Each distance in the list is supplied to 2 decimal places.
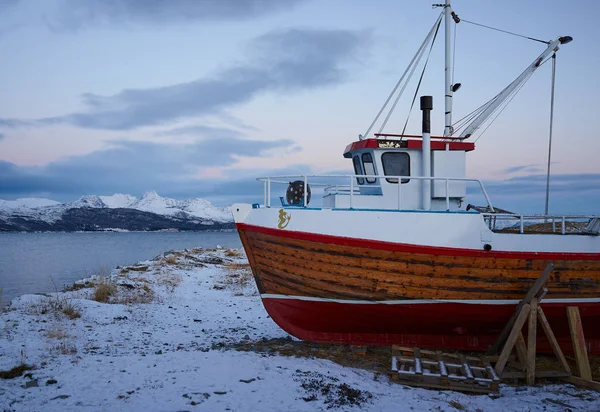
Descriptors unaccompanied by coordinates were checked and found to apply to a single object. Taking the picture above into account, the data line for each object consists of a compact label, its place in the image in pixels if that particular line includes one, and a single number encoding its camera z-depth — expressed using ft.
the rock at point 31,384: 21.62
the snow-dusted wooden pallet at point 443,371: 24.85
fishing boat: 28.45
